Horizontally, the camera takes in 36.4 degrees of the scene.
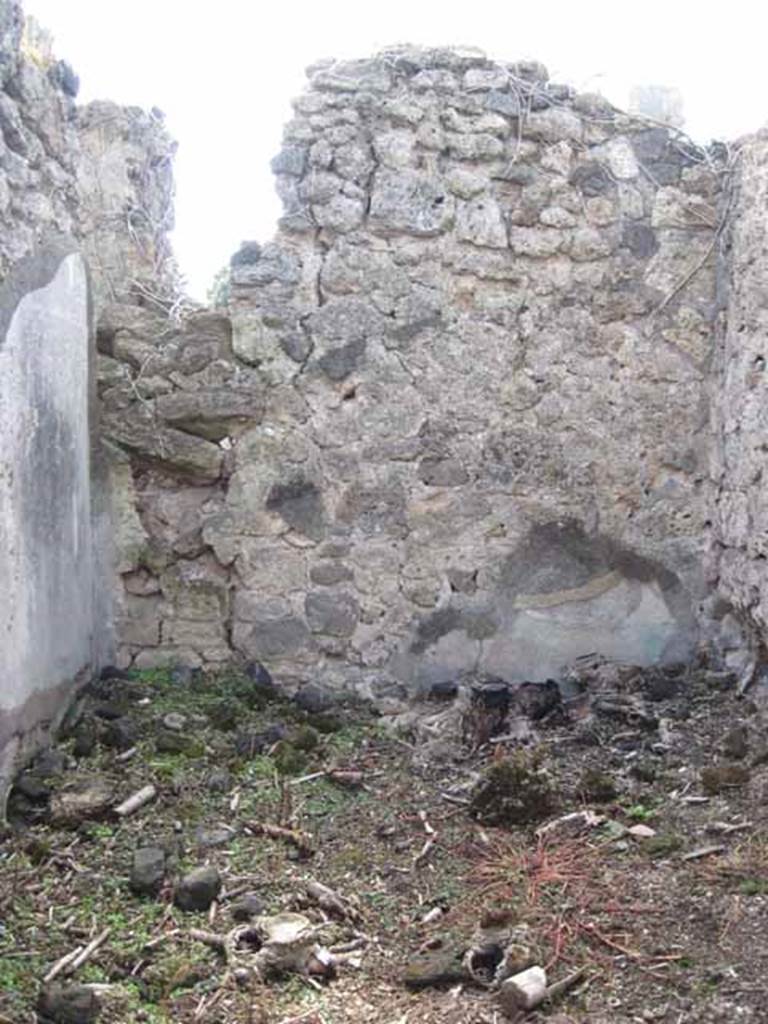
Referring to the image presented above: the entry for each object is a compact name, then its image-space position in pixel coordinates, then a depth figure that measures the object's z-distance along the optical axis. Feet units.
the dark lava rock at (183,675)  15.11
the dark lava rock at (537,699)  14.40
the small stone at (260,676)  15.26
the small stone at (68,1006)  7.92
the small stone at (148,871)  9.90
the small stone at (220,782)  12.15
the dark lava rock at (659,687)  14.60
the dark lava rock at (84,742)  12.69
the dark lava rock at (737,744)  12.48
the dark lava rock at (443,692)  15.15
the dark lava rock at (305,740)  13.47
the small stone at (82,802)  11.10
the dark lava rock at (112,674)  15.02
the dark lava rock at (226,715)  13.93
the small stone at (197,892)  9.70
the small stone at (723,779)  11.58
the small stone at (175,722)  13.65
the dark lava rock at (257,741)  13.20
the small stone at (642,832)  10.73
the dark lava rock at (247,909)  9.57
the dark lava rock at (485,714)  13.74
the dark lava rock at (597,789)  11.63
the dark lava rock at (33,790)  11.48
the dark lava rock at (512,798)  11.28
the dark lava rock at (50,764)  11.94
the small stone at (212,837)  10.92
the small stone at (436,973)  8.55
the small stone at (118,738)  12.96
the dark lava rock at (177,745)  12.98
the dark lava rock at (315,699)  15.02
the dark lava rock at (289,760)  12.76
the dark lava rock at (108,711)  13.74
